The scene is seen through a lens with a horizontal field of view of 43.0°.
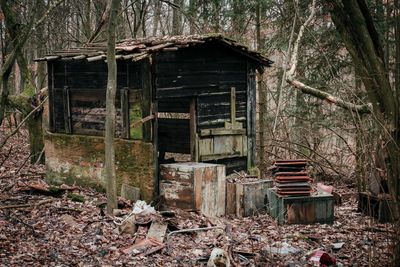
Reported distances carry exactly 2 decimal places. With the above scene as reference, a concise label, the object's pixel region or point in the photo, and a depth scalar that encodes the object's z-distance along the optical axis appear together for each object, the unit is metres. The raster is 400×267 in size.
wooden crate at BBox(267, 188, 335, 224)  10.20
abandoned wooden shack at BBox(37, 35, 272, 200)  11.21
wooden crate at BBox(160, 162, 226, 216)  10.70
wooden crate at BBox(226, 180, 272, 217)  11.20
